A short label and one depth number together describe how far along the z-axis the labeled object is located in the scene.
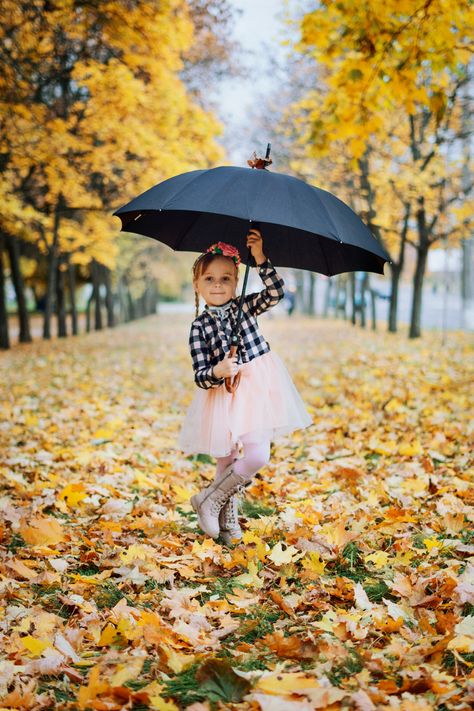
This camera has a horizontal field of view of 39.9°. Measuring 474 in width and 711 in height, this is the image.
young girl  3.47
